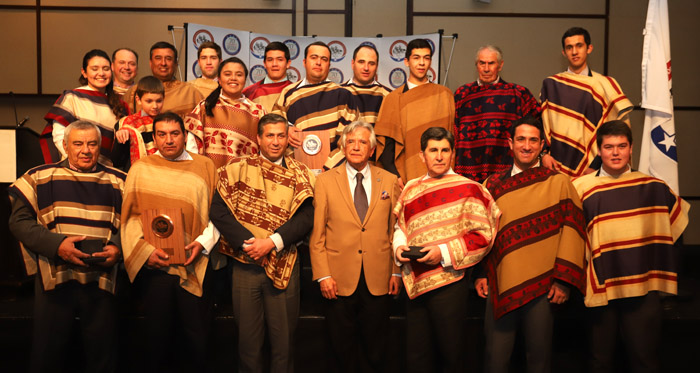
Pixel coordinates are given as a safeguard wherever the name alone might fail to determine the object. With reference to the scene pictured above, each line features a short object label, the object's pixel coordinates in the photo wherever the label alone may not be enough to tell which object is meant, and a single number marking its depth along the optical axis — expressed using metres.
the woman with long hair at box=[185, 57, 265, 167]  3.54
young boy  3.43
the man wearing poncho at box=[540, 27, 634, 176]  3.67
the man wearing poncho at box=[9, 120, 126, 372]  2.91
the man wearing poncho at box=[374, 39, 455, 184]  3.69
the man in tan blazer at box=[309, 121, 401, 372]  2.97
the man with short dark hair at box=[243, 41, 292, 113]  4.25
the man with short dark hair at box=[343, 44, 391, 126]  3.92
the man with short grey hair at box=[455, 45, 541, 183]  3.74
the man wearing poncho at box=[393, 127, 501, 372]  2.80
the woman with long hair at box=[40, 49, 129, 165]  3.74
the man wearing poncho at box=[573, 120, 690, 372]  2.88
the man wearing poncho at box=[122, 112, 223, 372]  2.91
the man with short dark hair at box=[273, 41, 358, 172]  3.80
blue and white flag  3.94
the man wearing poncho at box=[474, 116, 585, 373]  2.84
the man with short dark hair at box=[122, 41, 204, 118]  4.02
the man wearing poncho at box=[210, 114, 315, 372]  2.90
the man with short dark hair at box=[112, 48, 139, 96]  4.31
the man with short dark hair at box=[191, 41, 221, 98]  4.50
